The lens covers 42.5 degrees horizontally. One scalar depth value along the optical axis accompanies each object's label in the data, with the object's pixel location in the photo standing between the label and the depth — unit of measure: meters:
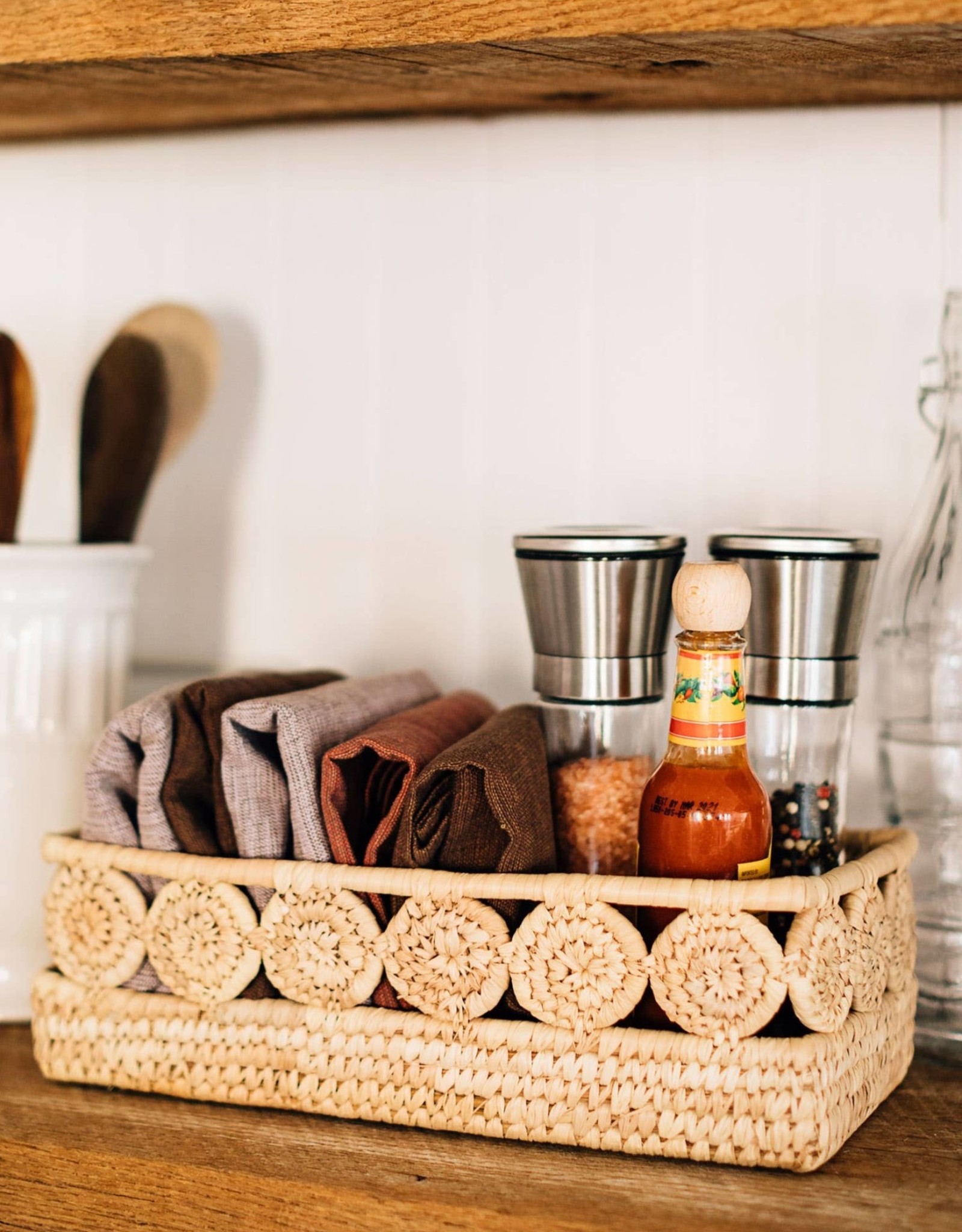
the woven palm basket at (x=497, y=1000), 0.58
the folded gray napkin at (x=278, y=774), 0.66
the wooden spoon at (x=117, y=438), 0.82
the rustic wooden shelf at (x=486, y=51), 0.59
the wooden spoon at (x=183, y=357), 0.85
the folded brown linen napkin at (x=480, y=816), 0.62
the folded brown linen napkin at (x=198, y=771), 0.68
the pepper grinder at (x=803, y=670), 0.67
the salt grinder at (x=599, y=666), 0.67
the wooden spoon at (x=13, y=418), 0.77
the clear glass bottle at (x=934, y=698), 0.76
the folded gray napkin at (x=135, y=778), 0.69
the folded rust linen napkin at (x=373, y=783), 0.65
